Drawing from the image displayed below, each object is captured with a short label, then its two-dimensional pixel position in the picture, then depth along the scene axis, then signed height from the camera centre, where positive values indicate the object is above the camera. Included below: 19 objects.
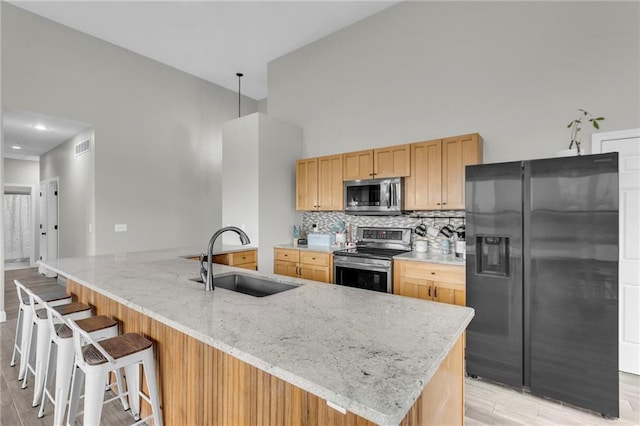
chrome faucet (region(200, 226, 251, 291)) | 1.79 -0.35
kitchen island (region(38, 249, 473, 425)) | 0.88 -0.47
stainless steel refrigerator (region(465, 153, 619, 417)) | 2.10 -0.50
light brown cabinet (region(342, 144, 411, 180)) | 3.51 +0.57
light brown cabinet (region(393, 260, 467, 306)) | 2.74 -0.67
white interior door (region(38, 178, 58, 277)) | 6.45 -0.19
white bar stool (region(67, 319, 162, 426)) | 1.51 -0.77
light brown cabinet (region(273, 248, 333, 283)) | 3.71 -0.68
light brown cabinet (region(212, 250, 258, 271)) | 3.87 -0.62
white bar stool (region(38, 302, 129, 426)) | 1.78 -0.80
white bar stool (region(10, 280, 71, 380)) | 2.44 -0.88
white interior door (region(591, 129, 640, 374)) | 2.62 -0.26
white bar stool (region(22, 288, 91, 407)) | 2.17 -0.81
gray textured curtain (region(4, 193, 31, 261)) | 8.11 -0.44
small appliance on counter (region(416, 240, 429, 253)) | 3.41 -0.40
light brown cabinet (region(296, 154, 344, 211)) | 4.06 +0.37
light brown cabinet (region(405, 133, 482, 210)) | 3.09 +0.41
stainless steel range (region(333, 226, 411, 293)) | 3.22 -0.52
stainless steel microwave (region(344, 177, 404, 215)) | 3.53 +0.17
